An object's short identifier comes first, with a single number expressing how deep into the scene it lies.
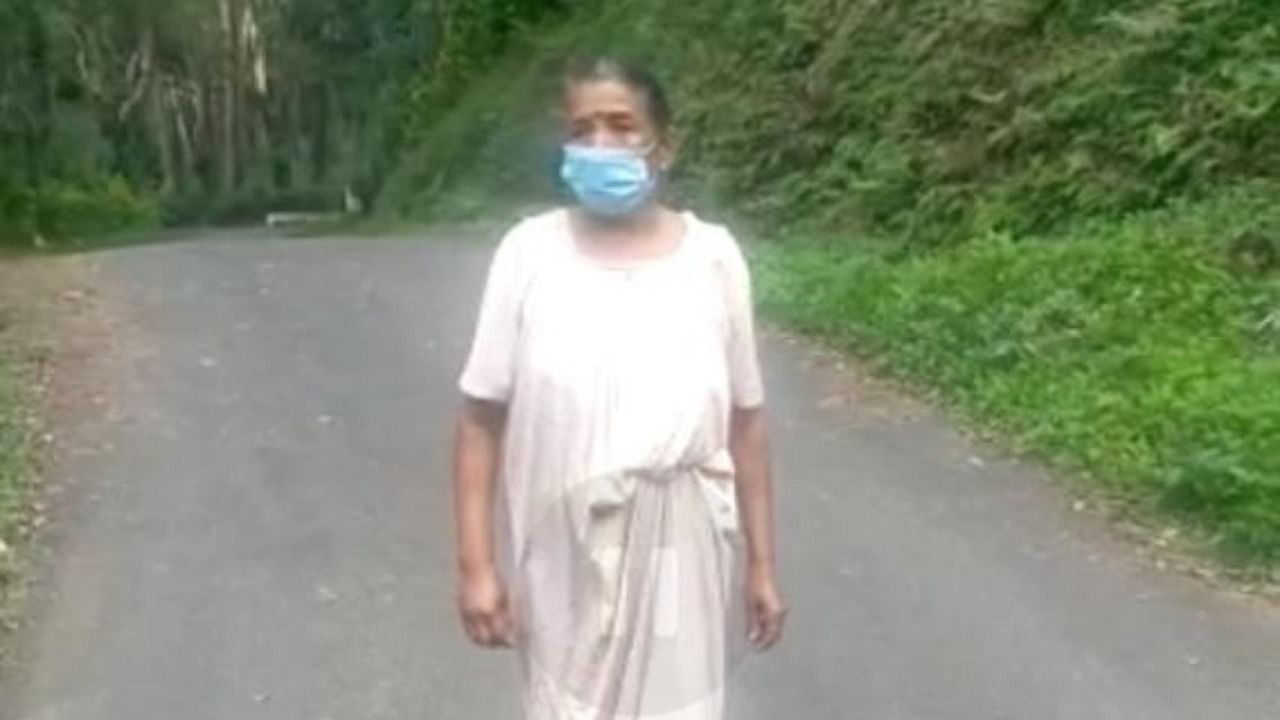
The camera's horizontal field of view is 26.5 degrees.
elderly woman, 4.63
